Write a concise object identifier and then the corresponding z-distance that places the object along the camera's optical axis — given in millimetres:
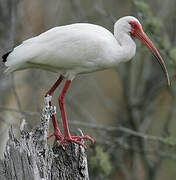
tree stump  11719
